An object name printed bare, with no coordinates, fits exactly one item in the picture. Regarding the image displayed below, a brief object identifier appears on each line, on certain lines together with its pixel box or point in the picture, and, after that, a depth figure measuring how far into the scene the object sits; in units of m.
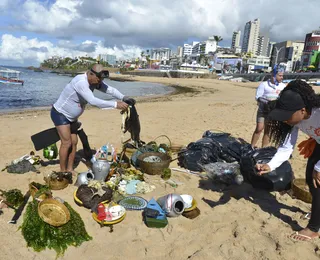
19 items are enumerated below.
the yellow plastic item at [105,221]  2.96
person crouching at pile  2.24
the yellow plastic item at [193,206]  3.21
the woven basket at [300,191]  3.50
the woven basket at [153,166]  4.30
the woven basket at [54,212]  2.69
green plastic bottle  4.83
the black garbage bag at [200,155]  4.57
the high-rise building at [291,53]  98.25
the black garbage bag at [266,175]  3.78
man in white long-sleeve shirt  3.65
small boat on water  28.72
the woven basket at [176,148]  5.37
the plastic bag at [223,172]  4.02
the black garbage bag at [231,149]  4.66
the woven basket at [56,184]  3.69
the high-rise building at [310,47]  83.51
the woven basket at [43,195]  2.99
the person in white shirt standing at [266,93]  5.21
